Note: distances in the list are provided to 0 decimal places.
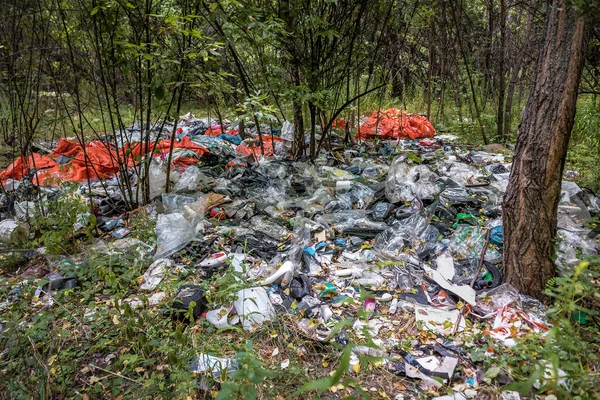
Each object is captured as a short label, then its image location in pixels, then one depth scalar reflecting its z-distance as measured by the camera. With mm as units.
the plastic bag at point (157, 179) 3645
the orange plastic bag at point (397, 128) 6219
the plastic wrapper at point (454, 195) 3115
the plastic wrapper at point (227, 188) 3613
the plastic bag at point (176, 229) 2670
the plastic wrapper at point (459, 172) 3770
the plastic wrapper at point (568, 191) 2913
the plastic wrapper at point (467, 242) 2432
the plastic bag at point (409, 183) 3242
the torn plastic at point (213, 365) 1608
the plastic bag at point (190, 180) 3649
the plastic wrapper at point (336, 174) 3924
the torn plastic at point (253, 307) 1938
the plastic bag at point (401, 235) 2615
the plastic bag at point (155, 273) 2311
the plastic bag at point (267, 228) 2932
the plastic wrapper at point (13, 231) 2885
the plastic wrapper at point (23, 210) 3182
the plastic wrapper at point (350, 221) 2918
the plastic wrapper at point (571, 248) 2055
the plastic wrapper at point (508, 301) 1887
